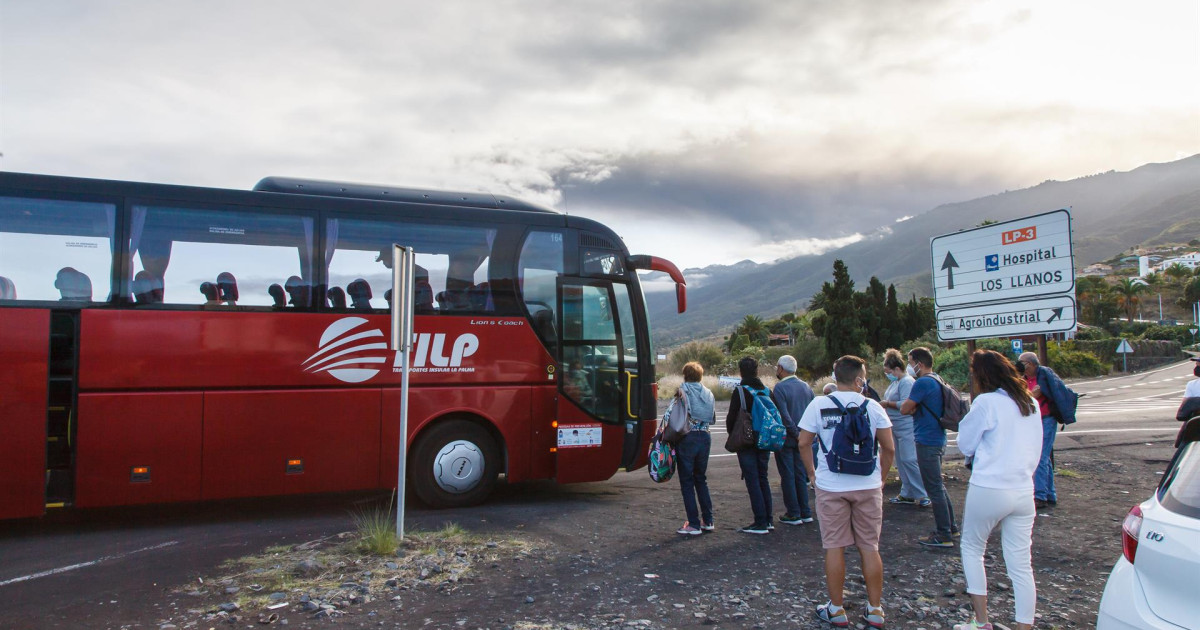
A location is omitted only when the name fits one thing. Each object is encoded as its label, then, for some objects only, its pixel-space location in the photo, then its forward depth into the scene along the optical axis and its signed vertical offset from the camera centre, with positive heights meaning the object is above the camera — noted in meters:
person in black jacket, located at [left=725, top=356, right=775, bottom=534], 7.28 -1.11
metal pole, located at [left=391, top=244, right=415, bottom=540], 6.56 +0.36
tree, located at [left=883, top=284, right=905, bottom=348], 43.94 +1.66
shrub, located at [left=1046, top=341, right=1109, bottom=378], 42.09 -0.84
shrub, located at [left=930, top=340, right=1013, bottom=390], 30.83 -0.55
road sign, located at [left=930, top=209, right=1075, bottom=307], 9.91 +1.26
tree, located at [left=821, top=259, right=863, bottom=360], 41.31 +1.89
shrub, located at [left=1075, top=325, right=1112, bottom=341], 57.47 +1.13
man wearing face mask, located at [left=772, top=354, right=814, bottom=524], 7.79 -0.82
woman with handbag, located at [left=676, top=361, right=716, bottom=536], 7.32 -1.01
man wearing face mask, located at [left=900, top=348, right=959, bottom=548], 6.69 -0.79
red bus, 7.32 +0.17
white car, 2.94 -0.88
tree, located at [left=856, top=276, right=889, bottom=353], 42.62 +1.59
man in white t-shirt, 4.78 -1.03
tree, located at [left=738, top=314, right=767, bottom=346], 68.94 +2.35
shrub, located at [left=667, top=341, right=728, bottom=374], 39.00 -0.05
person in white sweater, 4.41 -0.77
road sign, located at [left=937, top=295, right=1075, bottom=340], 9.80 +0.43
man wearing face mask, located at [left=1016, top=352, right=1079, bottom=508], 7.74 -0.51
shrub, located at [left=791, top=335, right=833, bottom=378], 42.50 -0.22
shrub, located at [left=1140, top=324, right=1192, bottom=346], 63.56 +1.12
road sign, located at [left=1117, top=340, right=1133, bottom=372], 43.03 -0.08
